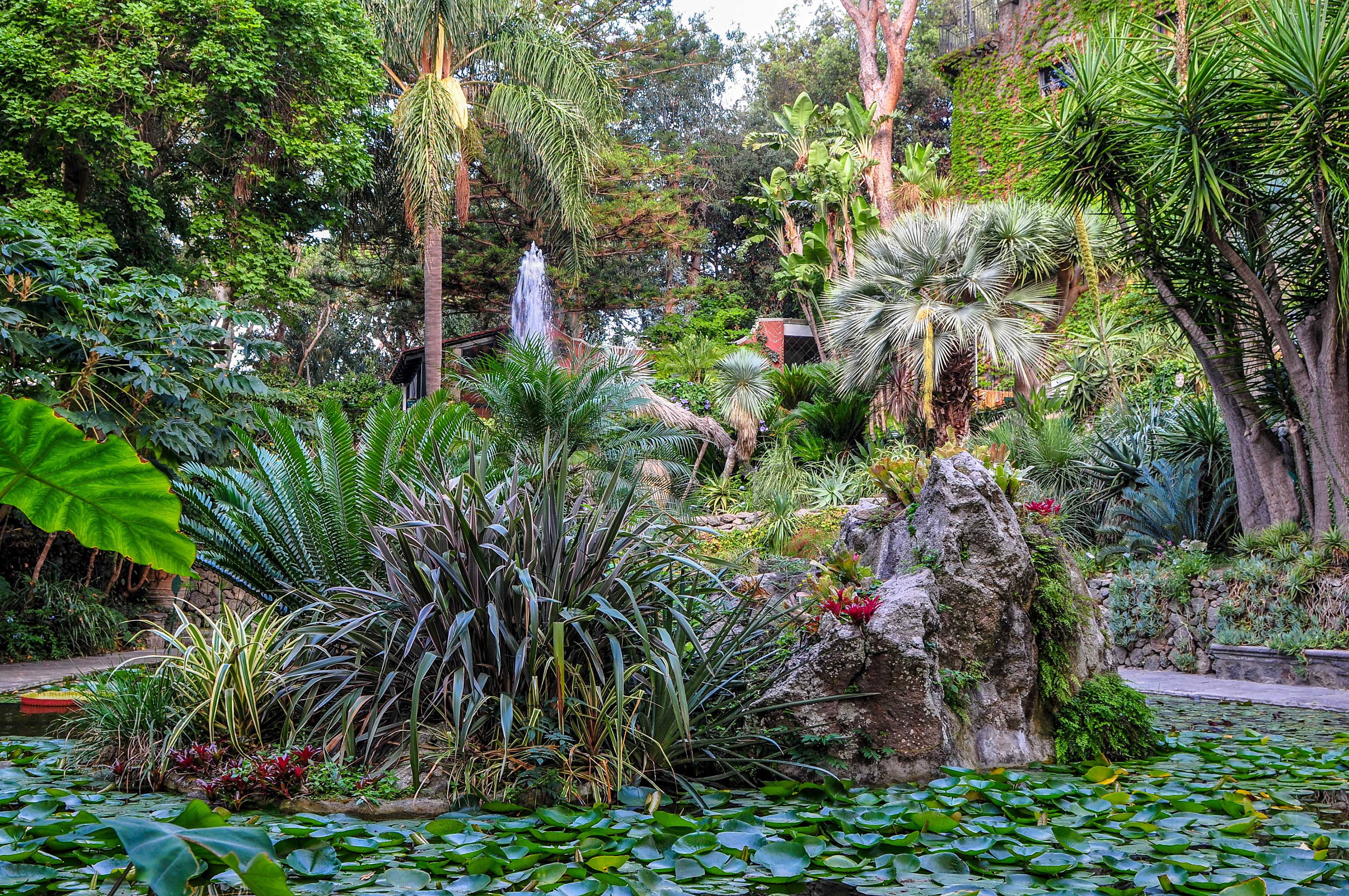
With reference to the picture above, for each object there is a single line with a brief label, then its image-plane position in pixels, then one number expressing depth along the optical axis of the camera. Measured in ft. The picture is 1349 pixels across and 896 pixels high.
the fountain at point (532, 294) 71.97
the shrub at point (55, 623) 30.37
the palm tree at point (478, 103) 50.98
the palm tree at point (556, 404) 31.96
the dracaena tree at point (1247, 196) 23.52
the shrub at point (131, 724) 12.87
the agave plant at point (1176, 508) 31.68
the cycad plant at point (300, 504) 19.58
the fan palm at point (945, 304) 44.04
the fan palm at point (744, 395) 58.03
